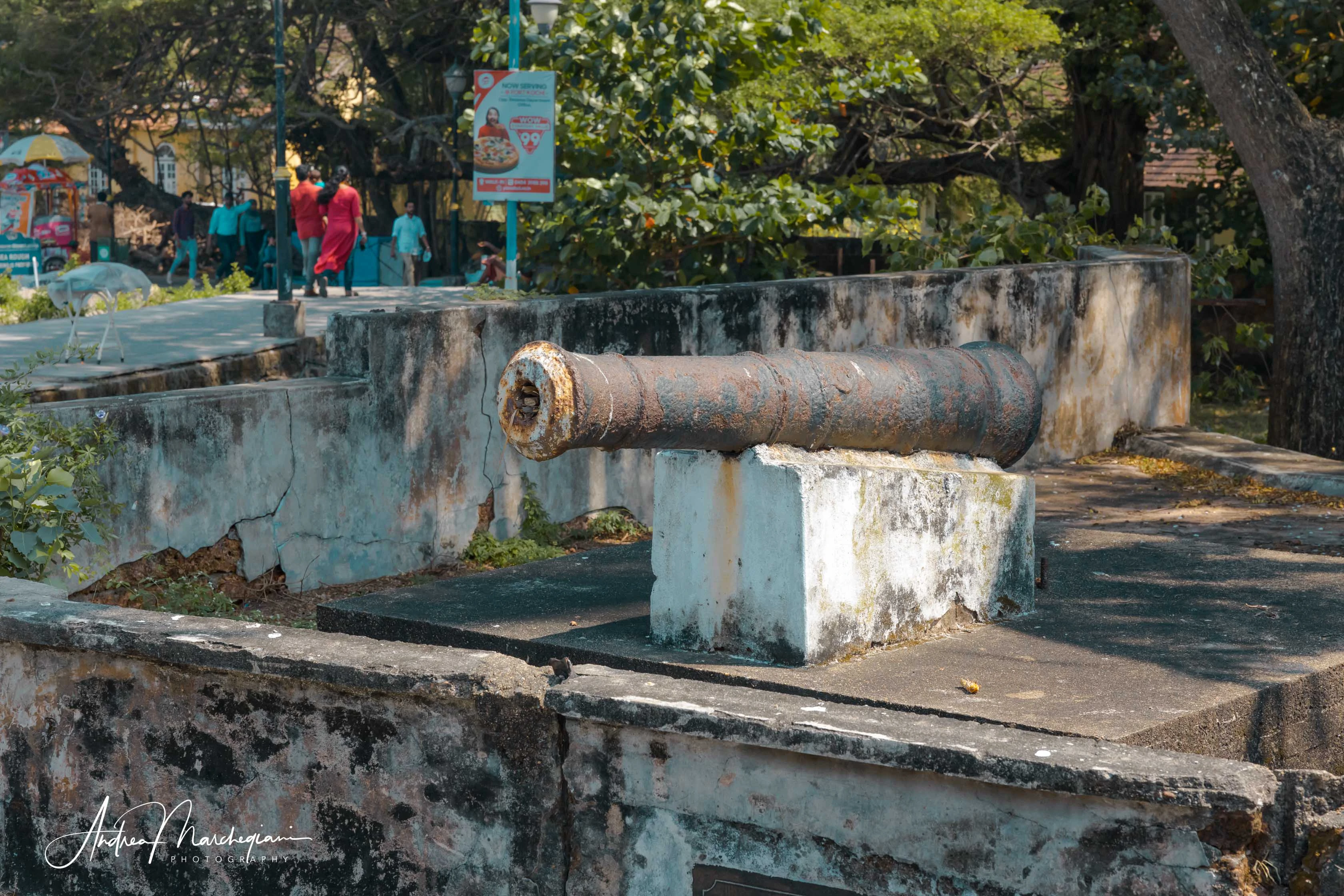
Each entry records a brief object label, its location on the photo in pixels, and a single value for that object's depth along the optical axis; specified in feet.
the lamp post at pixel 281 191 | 50.65
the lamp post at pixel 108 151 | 90.12
